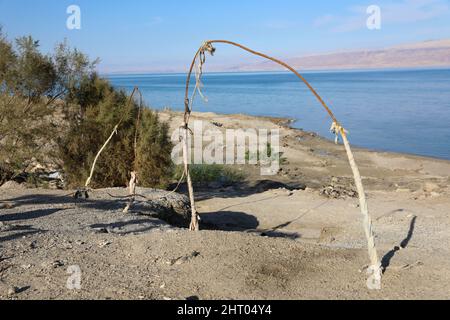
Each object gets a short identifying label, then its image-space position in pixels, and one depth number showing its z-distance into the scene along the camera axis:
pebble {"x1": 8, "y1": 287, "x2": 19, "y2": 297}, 5.09
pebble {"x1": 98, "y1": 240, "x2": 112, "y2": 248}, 6.70
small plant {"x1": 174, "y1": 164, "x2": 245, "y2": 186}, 16.08
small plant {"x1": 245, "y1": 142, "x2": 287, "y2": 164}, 20.68
